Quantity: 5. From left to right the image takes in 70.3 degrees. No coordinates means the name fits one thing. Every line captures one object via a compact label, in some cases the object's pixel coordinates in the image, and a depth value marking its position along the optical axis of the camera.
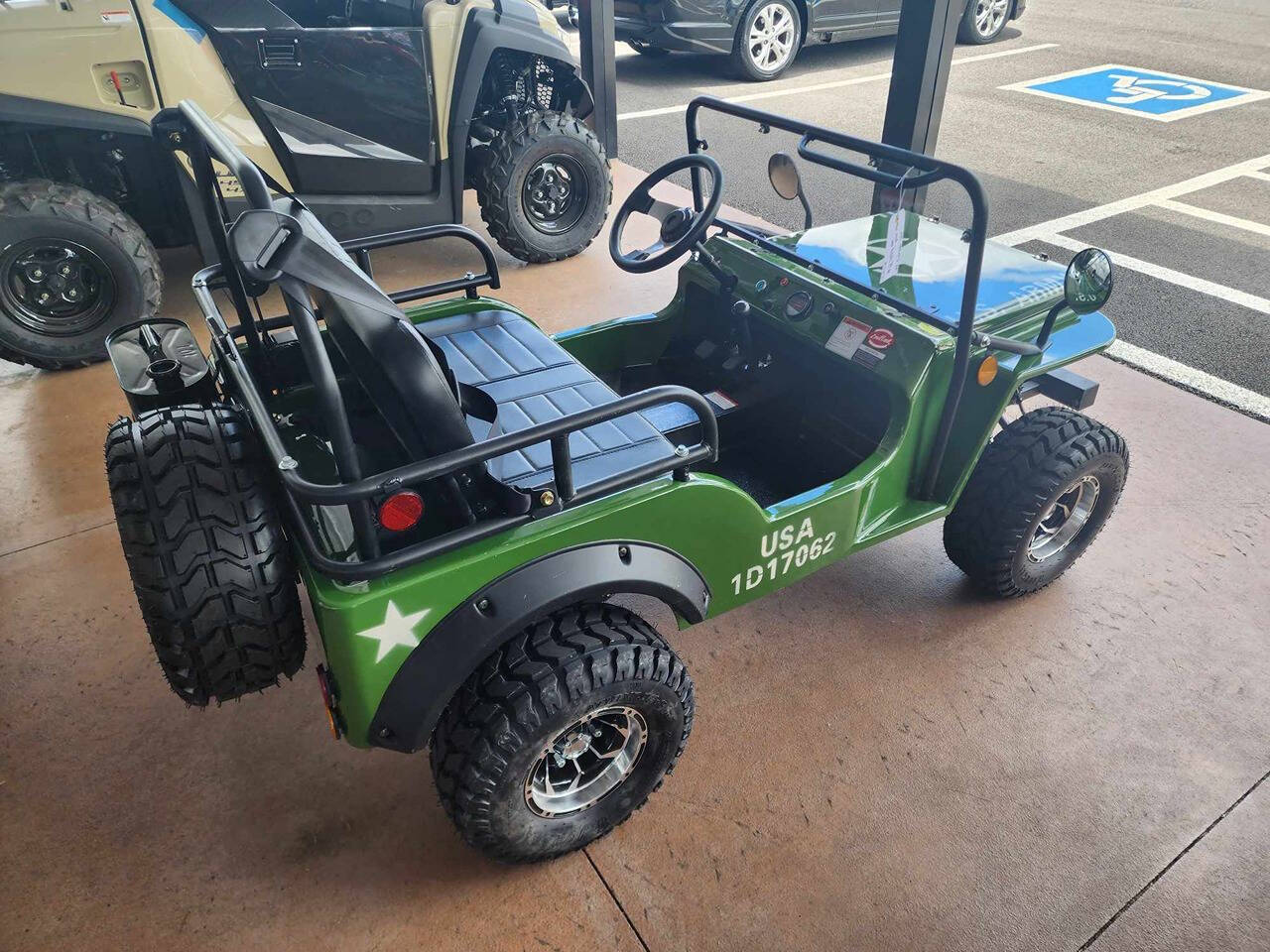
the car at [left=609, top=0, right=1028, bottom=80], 7.85
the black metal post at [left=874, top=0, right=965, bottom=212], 3.76
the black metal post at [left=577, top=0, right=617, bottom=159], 5.75
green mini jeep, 1.60
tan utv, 3.48
